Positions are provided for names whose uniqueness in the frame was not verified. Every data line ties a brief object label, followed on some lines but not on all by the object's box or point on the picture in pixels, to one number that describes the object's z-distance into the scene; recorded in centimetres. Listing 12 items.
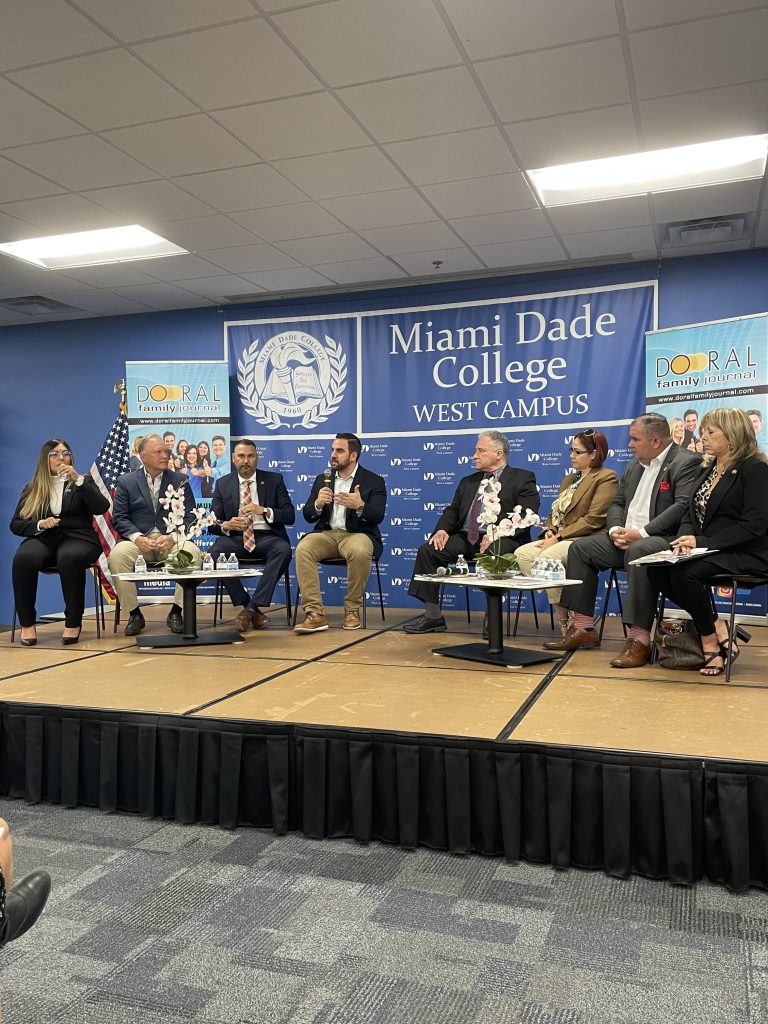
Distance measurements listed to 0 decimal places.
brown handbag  358
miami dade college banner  606
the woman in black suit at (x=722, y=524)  341
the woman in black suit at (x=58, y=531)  471
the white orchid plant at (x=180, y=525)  432
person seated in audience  113
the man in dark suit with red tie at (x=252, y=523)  490
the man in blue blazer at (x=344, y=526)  495
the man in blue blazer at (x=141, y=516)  497
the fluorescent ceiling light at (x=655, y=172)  431
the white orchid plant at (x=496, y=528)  381
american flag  720
